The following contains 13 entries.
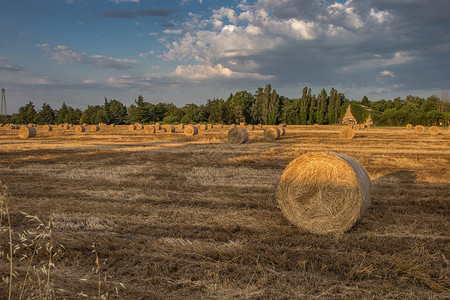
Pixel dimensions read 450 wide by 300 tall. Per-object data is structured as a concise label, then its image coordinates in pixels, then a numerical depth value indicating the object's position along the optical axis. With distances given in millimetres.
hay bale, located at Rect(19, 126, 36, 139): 26172
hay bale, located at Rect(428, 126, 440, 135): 31420
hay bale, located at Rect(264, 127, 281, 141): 24736
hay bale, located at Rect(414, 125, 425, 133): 34875
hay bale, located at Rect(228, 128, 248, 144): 21203
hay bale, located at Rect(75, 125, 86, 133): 37175
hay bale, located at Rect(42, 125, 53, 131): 38962
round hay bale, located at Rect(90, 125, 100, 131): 41331
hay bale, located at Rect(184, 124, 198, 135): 30344
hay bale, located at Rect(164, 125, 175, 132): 36212
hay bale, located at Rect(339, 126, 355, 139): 26698
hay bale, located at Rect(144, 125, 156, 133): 35631
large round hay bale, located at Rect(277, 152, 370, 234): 5809
